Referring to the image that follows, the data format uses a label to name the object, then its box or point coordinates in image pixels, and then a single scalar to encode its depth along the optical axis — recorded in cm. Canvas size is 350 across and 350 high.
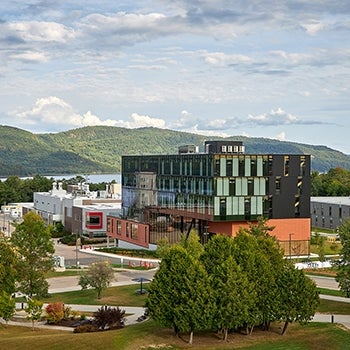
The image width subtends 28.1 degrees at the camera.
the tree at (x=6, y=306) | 5094
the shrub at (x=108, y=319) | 4978
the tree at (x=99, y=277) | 6234
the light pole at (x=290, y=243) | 8889
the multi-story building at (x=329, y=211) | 12231
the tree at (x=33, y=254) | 6125
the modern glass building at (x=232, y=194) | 8956
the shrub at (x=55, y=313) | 5366
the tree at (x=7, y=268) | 5622
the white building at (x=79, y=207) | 12294
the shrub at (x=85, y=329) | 4925
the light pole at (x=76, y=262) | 8742
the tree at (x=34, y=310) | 5128
